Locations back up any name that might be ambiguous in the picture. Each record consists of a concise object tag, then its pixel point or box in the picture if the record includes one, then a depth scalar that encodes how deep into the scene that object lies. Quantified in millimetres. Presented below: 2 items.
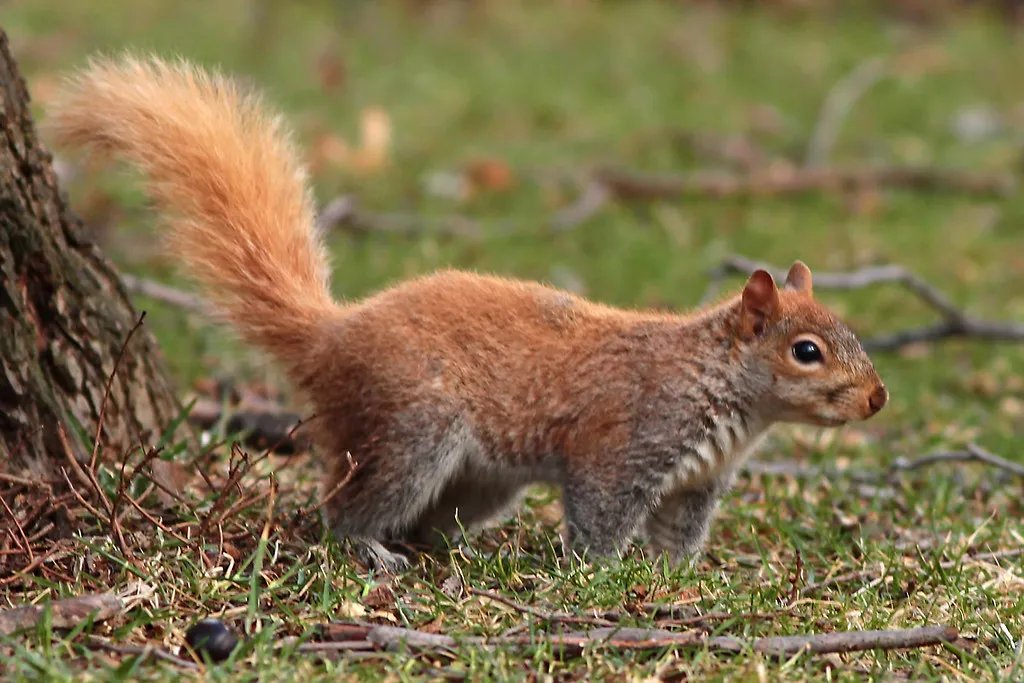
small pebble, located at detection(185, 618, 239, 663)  5961
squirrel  7793
